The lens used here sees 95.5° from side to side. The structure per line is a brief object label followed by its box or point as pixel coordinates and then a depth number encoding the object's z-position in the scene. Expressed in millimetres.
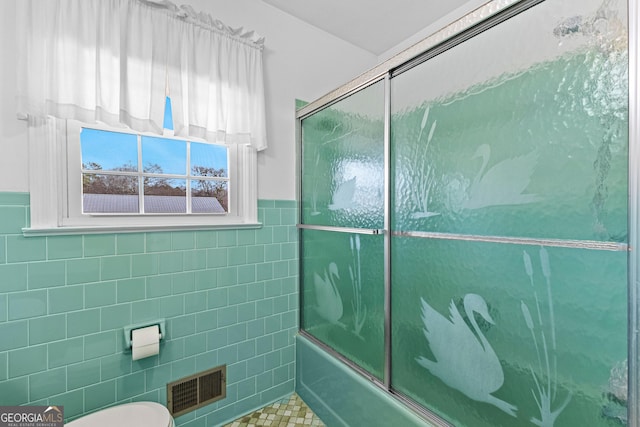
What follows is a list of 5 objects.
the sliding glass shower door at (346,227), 1418
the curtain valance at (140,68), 1169
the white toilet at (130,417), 1176
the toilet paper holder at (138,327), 1384
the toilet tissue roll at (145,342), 1370
